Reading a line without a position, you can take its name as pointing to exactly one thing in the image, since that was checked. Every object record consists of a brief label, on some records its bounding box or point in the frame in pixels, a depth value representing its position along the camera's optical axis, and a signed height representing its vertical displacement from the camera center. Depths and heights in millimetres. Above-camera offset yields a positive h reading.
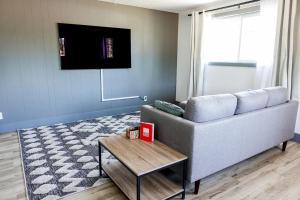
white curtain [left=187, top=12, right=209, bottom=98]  4234 +235
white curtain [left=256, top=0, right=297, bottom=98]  3029 +316
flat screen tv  3695 +340
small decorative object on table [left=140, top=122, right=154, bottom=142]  2076 -648
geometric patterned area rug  2064 -1127
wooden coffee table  1646 -764
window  3629 +498
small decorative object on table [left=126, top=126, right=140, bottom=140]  2137 -682
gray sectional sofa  1810 -579
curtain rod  3516 +1052
